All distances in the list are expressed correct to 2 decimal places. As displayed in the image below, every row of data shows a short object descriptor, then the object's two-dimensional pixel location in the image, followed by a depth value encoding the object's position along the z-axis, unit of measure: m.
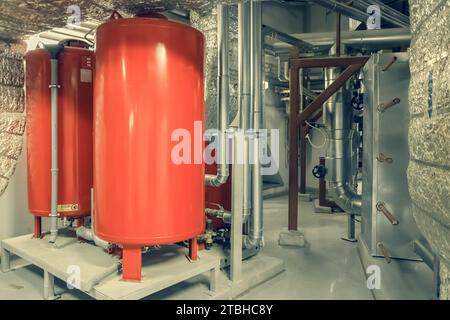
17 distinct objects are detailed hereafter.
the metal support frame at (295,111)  2.96
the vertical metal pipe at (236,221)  1.98
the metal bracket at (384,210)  1.92
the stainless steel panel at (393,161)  2.30
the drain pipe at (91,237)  1.95
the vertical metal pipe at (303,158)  5.24
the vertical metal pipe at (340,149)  3.34
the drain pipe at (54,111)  2.05
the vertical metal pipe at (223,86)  2.17
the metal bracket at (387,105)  2.23
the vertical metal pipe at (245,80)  2.20
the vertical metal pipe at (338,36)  3.31
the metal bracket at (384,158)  2.23
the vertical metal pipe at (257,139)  2.24
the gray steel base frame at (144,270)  1.66
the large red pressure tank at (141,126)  1.63
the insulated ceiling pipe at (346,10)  2.72
